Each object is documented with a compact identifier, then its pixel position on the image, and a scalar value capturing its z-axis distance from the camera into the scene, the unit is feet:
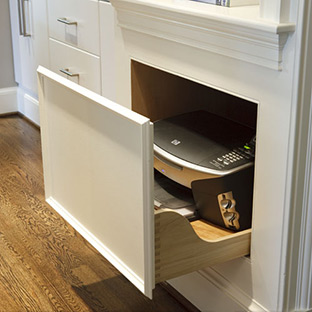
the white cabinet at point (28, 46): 8.50
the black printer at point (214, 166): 4.29
